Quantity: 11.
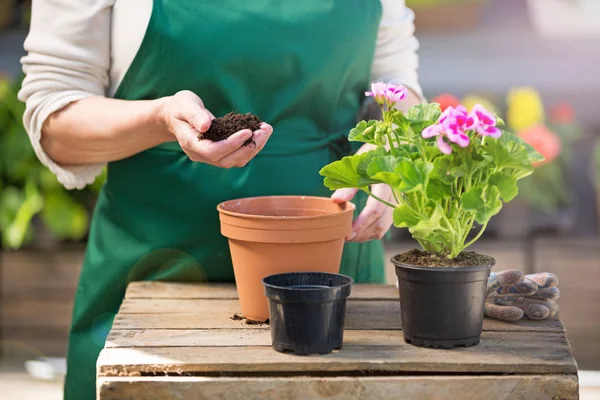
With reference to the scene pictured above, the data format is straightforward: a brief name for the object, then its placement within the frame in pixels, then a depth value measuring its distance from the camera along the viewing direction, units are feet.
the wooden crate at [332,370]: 5.55
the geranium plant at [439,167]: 5.62
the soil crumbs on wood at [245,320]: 6.14
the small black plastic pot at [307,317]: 5.65
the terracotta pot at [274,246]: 6.04
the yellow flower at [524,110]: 12.08
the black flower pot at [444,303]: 5.77
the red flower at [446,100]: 11.71
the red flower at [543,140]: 11.74
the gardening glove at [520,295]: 6.19
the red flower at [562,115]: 12.22
